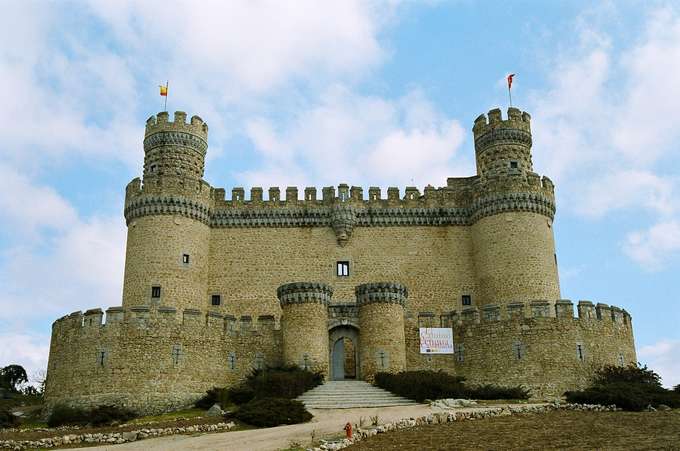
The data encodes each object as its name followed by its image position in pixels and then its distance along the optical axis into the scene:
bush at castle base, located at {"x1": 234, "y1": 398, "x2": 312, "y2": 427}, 20.12
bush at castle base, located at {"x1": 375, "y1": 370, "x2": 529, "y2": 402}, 24.83
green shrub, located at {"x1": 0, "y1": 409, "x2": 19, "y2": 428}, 24.58
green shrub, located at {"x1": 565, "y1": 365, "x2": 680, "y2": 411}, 21.89
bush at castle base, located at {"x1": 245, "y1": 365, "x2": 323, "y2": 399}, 24.98
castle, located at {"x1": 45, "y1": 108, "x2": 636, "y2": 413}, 27.75
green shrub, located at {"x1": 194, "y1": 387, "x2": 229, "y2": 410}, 25.84
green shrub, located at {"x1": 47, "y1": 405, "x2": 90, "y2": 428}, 24.38
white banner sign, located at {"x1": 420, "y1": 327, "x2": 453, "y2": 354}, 29.56
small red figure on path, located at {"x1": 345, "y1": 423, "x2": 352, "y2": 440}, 16.77
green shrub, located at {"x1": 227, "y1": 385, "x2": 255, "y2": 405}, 25.14
